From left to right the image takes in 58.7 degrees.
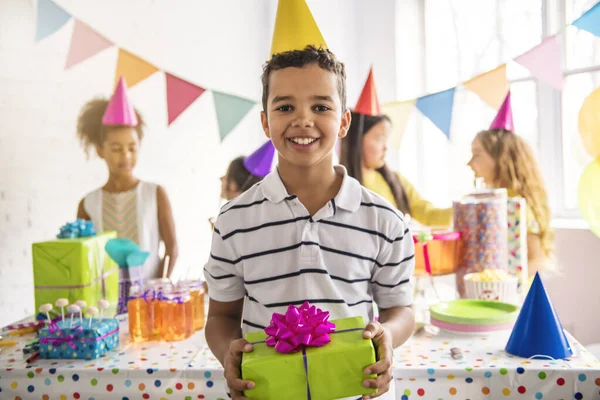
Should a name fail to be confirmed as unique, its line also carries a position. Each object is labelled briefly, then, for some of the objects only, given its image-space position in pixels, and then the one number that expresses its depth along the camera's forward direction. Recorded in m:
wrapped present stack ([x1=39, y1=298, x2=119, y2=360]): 0.95
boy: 0.70
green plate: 1.02
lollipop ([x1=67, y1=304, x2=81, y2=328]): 0.98
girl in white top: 1.60
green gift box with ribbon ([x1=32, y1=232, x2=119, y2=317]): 1.11
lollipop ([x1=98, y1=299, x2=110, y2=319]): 1.00
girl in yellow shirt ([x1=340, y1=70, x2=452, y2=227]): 1.85
